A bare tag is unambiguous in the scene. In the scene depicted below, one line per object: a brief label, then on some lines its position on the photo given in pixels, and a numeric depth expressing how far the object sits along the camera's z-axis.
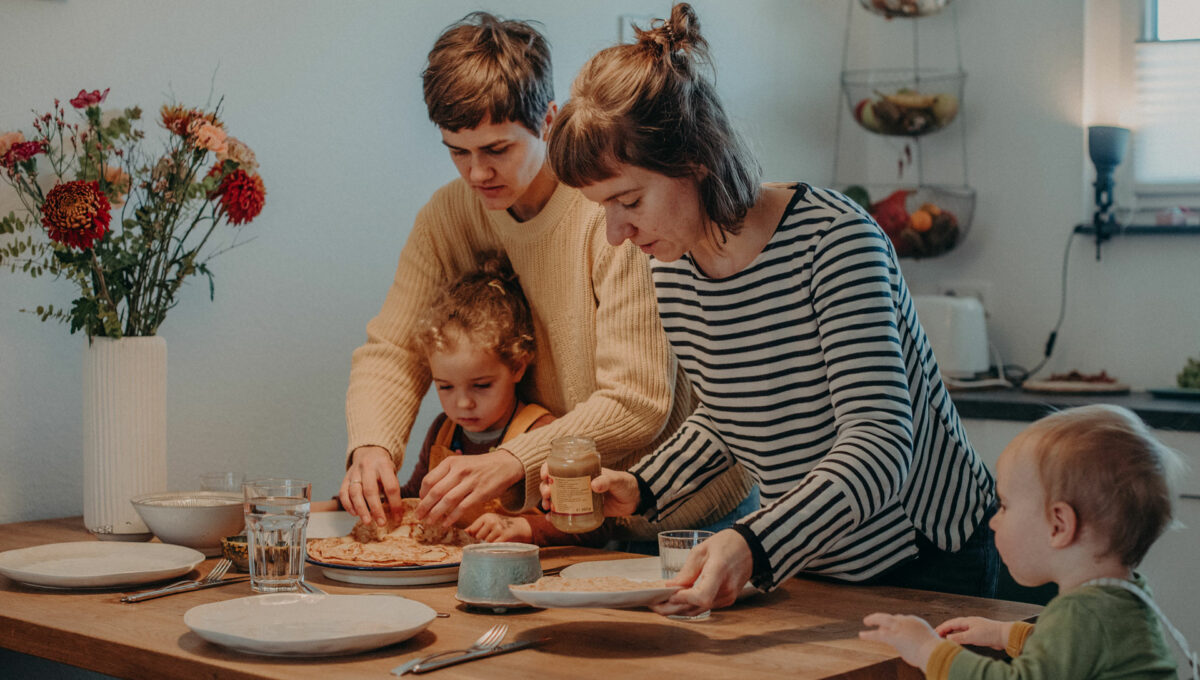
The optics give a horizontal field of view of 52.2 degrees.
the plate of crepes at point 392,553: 1.47
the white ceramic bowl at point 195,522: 1.65
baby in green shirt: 1.06
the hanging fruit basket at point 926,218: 3.32
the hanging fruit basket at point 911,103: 3.30
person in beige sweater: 1.67
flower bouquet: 1.78
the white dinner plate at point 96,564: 1.45
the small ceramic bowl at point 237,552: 1.55
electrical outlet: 2.87
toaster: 3.19
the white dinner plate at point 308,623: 1.16
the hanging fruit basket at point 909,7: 3.20
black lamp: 3.11
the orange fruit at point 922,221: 3.32
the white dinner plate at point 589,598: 1.15
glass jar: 1.42
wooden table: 1.13
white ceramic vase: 1.82
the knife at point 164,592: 1.40
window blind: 3.17
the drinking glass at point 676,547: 1.38
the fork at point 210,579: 1.44
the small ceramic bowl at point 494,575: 1.33
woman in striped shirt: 1.28
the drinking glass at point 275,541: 1.41
